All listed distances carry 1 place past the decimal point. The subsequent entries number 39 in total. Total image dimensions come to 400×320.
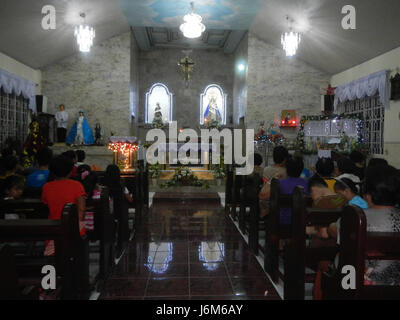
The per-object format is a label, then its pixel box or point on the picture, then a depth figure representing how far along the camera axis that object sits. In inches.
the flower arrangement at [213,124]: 588.7
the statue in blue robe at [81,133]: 504.7
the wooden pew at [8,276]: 50.8
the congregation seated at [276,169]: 188.1
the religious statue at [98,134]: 510.6
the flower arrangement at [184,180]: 392.8
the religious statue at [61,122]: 511.2
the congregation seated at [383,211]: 85.1
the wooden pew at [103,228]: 142.1
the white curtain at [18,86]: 395.8
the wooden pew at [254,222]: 187.0
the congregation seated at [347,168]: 185.0
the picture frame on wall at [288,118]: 530.3
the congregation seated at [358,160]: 219.9
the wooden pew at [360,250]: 75.5
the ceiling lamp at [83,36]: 399.2
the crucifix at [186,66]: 577.9
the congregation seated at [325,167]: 157.8
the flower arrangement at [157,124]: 523.8
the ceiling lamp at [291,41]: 414.9
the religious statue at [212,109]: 689.6
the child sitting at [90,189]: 163.8
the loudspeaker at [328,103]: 505.7
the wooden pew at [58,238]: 88.1
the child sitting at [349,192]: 113.9
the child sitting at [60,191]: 125.3
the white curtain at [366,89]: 376.2
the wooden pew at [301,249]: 109.9
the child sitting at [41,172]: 163.6
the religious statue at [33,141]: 423.5
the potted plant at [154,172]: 411.2
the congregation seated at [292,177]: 160.4
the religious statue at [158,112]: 672.4
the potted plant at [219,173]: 412.0
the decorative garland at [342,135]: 393.4
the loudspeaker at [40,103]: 494.3
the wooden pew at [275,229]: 145.0
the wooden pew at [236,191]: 259.6
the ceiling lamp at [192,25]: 430.6
